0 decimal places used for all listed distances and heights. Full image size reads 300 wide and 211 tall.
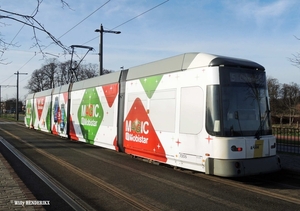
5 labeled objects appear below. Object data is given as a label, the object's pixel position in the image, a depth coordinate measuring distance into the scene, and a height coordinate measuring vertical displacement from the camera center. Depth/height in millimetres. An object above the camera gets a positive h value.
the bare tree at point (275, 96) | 52097 +3328
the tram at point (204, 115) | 8219 -7
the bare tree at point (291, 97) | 50656 +3219
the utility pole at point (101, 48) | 22547 +4320
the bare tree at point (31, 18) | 5607 +1569
